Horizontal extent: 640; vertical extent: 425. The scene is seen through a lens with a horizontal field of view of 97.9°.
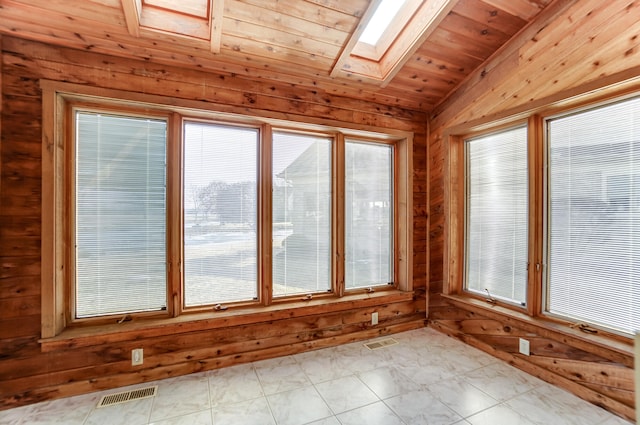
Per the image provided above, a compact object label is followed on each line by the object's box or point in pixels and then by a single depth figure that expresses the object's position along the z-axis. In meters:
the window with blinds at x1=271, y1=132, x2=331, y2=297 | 2.77
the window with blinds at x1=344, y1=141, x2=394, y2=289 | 3.08
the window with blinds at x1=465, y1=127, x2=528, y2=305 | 2.55
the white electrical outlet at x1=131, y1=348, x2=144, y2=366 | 2.17
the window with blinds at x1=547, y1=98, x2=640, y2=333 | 1.91
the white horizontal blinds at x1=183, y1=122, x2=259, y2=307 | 2.48
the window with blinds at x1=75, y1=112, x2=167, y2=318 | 2.18
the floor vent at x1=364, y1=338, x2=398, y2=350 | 2.79
